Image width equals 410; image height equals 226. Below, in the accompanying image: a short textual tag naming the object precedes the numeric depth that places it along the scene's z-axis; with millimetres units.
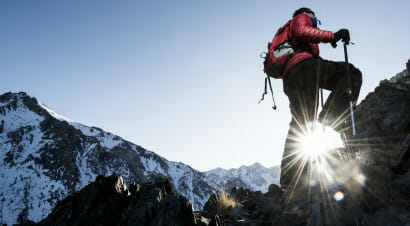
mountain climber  4625
